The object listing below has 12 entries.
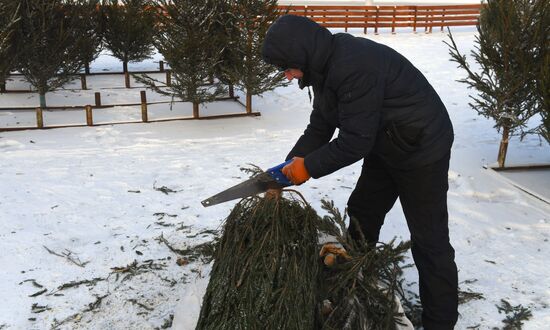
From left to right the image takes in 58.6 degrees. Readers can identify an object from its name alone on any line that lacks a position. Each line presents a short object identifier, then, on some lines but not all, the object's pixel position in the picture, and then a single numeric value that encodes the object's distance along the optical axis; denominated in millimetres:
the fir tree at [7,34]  7336
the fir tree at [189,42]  7824
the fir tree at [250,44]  8031
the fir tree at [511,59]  5506
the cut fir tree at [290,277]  2367
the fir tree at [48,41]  8203
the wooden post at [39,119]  7448
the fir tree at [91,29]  9797
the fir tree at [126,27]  11648
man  2430
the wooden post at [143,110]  8102
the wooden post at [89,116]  7688
